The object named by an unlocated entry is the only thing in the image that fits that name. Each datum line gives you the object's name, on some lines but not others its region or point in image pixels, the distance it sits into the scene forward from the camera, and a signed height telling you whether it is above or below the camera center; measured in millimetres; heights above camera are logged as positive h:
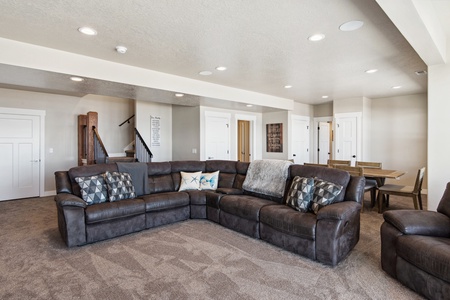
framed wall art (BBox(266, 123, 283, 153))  7555 +353
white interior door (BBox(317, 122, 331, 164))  8119 +251
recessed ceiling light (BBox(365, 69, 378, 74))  4286 +1341
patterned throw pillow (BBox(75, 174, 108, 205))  3457 -565
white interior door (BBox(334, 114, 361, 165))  6789 +319
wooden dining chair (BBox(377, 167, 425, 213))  4156 -718
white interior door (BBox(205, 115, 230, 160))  6578 +311
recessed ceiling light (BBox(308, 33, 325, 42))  2877 +1299
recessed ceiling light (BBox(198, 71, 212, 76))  4426 +1347
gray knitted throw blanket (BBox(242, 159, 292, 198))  3768 -452
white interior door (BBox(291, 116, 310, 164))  7566 +299
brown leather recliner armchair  1903 -825
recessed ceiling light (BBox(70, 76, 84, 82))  3625 +1029
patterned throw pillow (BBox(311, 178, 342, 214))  2967 -541
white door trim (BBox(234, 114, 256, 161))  7715 +460
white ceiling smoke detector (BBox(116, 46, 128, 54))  3240 +1301
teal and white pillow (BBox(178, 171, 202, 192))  4535 -589
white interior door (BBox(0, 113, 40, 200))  5660 -172
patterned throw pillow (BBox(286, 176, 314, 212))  3096 -576
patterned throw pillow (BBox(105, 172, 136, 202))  3643 -561
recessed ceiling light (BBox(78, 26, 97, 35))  2715 +1299
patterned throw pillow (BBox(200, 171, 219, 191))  4594 -595
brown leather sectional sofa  2701 -843
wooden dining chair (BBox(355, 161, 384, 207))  4672 -653
